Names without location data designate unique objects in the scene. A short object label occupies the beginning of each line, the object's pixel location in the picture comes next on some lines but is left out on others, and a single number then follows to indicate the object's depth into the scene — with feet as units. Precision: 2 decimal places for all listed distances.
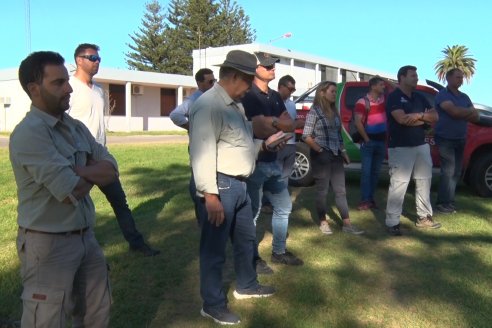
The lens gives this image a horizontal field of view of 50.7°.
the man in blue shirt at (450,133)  22.07
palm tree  214.90
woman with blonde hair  19.04
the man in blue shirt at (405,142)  18.67
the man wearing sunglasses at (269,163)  13.79
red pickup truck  26.27
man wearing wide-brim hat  11.19
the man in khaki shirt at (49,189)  7.59
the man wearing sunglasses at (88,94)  14.65
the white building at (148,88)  97.25
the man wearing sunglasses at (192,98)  18.92
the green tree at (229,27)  182.91
